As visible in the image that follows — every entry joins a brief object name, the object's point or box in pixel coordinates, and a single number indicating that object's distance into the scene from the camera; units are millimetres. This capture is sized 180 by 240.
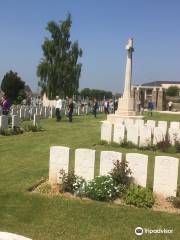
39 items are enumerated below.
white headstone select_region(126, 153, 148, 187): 4669
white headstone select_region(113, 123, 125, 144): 8003
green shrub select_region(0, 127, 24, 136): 9773
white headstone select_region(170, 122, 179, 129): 9339
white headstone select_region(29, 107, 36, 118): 15199
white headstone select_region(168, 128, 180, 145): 7989
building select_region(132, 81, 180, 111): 29130
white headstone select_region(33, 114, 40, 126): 10842
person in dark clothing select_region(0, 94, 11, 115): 11802
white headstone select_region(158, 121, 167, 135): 8562
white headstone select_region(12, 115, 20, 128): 10200
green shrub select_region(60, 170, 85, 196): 4670
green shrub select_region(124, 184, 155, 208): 4339
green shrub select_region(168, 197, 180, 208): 4348
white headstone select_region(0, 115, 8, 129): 9839
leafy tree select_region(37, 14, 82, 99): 26304
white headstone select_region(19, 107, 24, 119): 14283
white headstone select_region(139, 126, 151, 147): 7939
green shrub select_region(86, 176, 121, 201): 4488
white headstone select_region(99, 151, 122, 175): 4769
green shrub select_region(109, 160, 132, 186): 4638
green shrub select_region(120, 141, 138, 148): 7926
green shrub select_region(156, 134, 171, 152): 7785
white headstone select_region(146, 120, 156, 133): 8893
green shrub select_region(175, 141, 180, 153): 7733
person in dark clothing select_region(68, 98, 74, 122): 13958
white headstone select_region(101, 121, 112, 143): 8197
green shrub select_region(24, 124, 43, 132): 10516
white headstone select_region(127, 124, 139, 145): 7966
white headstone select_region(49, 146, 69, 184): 4968
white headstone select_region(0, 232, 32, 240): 2636
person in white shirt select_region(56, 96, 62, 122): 14157
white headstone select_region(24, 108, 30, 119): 14607
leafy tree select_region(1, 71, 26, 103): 28423
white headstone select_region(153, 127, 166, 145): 7971
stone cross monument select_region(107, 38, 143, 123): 13107
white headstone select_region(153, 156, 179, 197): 4540
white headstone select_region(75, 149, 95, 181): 4855
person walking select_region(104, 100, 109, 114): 21793
